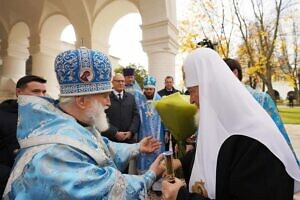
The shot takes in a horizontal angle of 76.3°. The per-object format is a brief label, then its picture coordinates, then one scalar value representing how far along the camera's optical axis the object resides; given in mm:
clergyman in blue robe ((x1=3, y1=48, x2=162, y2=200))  818
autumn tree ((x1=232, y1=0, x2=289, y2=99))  9973
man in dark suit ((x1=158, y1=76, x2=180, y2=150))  3664
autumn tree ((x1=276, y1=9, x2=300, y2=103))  12556
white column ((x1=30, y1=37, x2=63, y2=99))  6578
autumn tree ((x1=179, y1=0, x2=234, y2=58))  9082
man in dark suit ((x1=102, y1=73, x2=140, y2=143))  2816
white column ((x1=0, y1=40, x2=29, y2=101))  7339
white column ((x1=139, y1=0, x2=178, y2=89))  4633
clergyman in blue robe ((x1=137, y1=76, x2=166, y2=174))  2984
